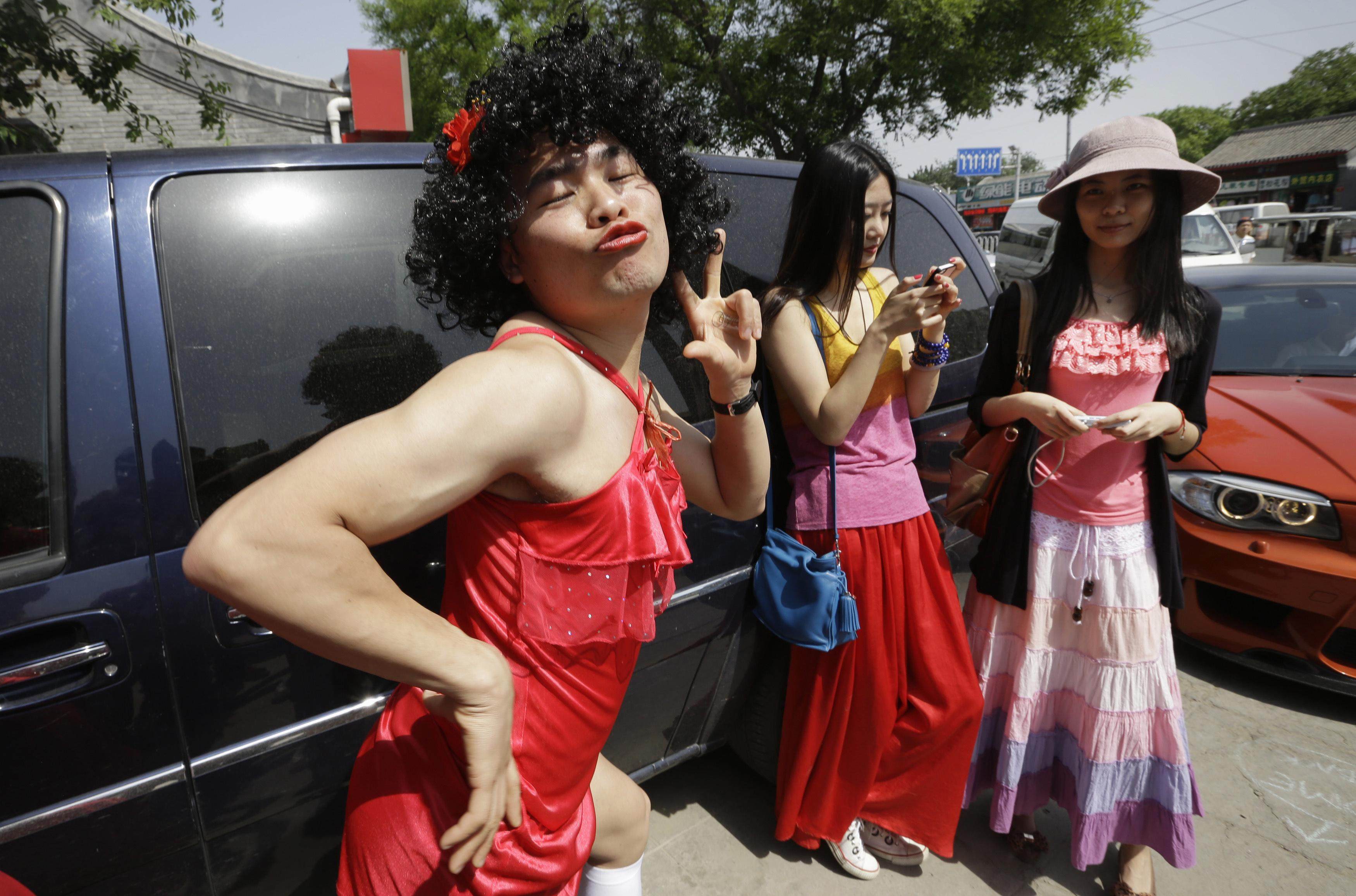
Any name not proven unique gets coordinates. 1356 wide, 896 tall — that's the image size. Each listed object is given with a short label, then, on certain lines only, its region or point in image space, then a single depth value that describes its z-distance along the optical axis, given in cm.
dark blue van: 129
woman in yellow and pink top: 196
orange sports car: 280
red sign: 406
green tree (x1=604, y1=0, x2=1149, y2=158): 1212
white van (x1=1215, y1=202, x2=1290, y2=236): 1766
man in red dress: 87
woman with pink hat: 197
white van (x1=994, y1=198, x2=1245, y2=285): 1065
